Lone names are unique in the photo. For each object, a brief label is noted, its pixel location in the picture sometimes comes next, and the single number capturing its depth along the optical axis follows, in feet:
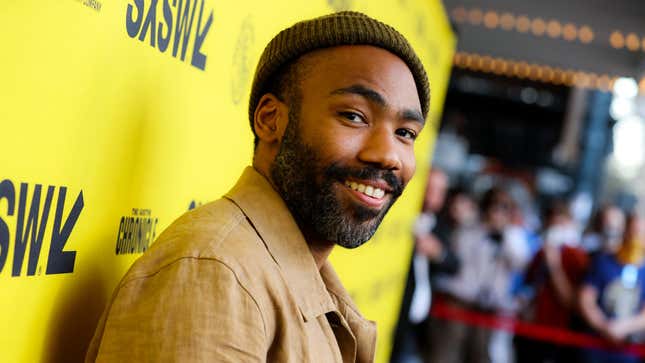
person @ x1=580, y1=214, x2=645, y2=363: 19.06
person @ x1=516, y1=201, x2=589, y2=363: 20.40
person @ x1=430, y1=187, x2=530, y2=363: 21.83
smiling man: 4.47
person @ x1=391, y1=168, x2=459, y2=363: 19.27
